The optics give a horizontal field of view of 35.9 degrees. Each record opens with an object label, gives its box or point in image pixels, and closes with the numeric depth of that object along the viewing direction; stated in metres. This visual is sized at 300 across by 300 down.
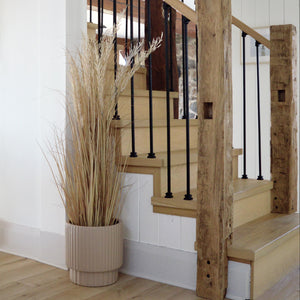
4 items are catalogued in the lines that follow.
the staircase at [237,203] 2.26
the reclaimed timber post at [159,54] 3.64
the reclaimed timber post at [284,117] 2.98
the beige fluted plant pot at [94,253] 2.31
